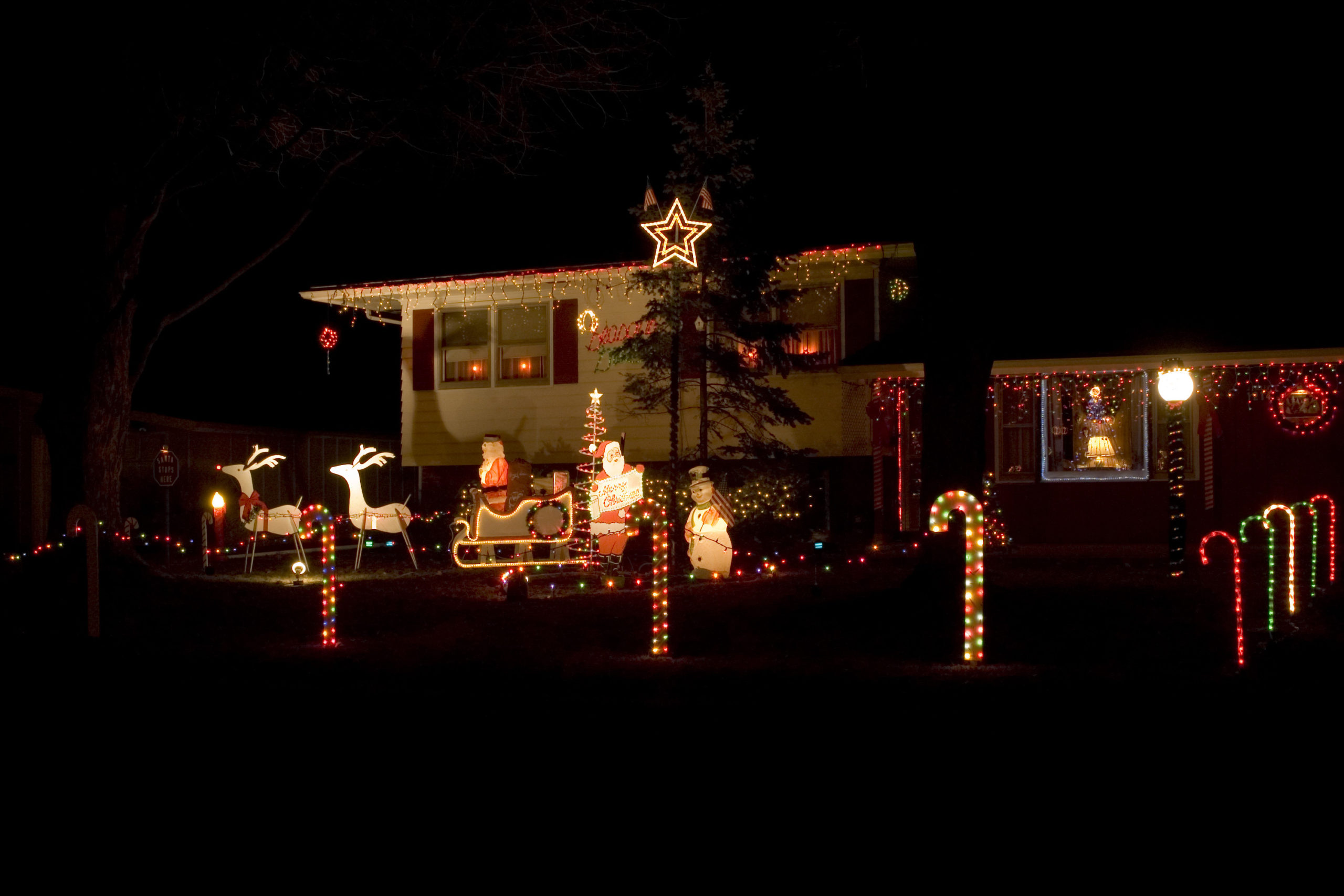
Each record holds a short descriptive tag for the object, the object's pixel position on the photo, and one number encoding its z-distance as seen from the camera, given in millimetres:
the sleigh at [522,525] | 15680
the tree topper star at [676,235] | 15203
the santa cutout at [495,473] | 15953
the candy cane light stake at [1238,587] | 8188
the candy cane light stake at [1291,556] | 9750
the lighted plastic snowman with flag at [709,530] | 14930
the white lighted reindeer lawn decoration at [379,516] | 16625
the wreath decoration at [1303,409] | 17031
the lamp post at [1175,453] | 13398
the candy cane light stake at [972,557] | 8297
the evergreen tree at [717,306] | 17938
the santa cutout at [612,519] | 15812
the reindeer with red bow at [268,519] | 16688
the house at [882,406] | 17281
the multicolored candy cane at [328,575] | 9938
